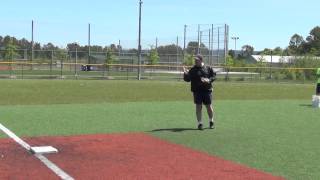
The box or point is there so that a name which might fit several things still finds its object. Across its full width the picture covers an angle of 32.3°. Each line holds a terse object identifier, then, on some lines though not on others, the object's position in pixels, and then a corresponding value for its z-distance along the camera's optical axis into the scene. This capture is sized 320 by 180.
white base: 9.26
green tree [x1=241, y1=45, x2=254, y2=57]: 117.82
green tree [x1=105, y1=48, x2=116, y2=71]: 56.22
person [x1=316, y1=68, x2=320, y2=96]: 21.08
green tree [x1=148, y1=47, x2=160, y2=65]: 58.22
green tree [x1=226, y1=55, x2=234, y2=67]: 57.34
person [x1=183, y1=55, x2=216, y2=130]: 12.61
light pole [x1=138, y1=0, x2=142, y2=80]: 44.60
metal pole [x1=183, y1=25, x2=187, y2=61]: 60.88
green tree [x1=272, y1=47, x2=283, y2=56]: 105.45
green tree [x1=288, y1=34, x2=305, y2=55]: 138.70
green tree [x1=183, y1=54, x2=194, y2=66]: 55.78
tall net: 58.44
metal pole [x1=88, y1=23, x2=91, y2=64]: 57.47
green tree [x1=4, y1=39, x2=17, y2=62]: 55.09
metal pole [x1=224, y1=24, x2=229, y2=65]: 56.75
